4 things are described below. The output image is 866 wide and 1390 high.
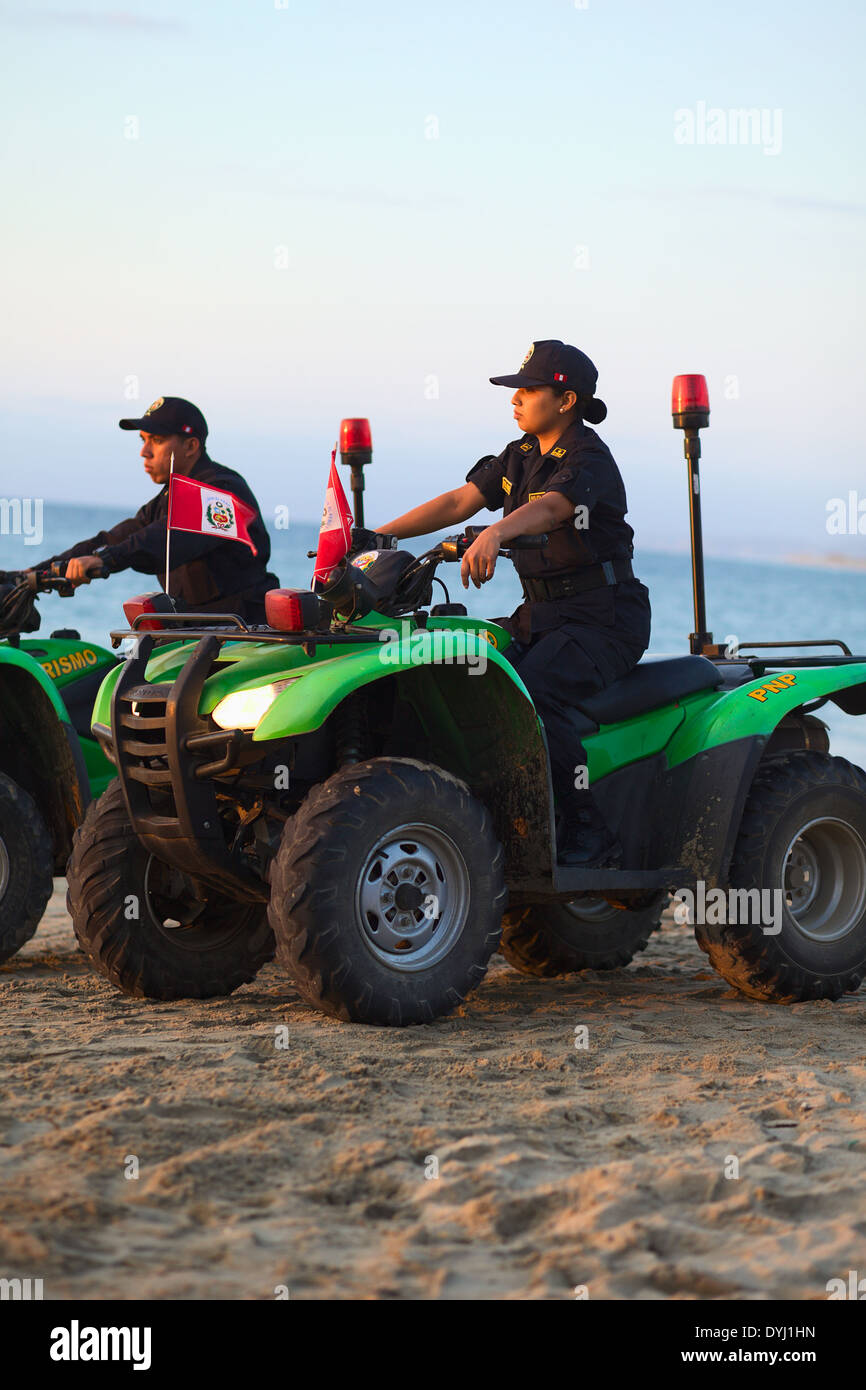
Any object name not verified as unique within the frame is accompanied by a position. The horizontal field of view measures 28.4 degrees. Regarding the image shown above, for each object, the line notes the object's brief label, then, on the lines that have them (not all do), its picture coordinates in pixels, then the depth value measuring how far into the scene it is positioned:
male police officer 7.56
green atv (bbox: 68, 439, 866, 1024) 5.22
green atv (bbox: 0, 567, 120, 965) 6.86
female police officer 5.84
